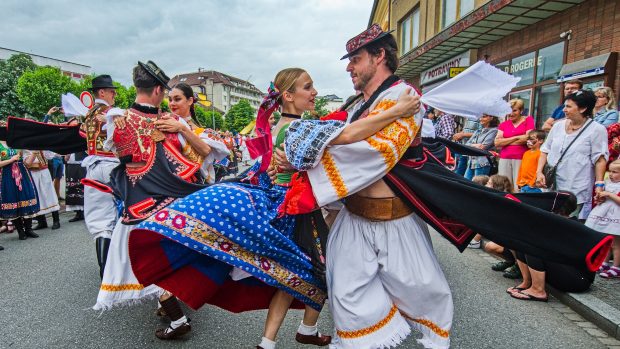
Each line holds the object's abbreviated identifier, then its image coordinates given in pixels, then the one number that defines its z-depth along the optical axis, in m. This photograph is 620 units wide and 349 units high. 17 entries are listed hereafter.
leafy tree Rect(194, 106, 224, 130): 56.72
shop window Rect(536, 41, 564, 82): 8.84
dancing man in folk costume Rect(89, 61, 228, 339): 2.72
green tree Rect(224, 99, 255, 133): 65.01
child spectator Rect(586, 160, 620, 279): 3.88
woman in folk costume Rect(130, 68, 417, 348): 1.81
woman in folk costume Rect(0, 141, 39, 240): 6.08
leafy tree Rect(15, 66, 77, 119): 29.70
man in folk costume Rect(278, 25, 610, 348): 1.67
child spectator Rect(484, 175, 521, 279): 4.04
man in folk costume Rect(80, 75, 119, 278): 3.46
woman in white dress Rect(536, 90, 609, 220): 4.08
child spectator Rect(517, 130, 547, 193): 5.38
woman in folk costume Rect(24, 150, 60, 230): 6.62
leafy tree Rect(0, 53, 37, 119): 32.72
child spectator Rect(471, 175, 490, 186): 4.83
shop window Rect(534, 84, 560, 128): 8.97
